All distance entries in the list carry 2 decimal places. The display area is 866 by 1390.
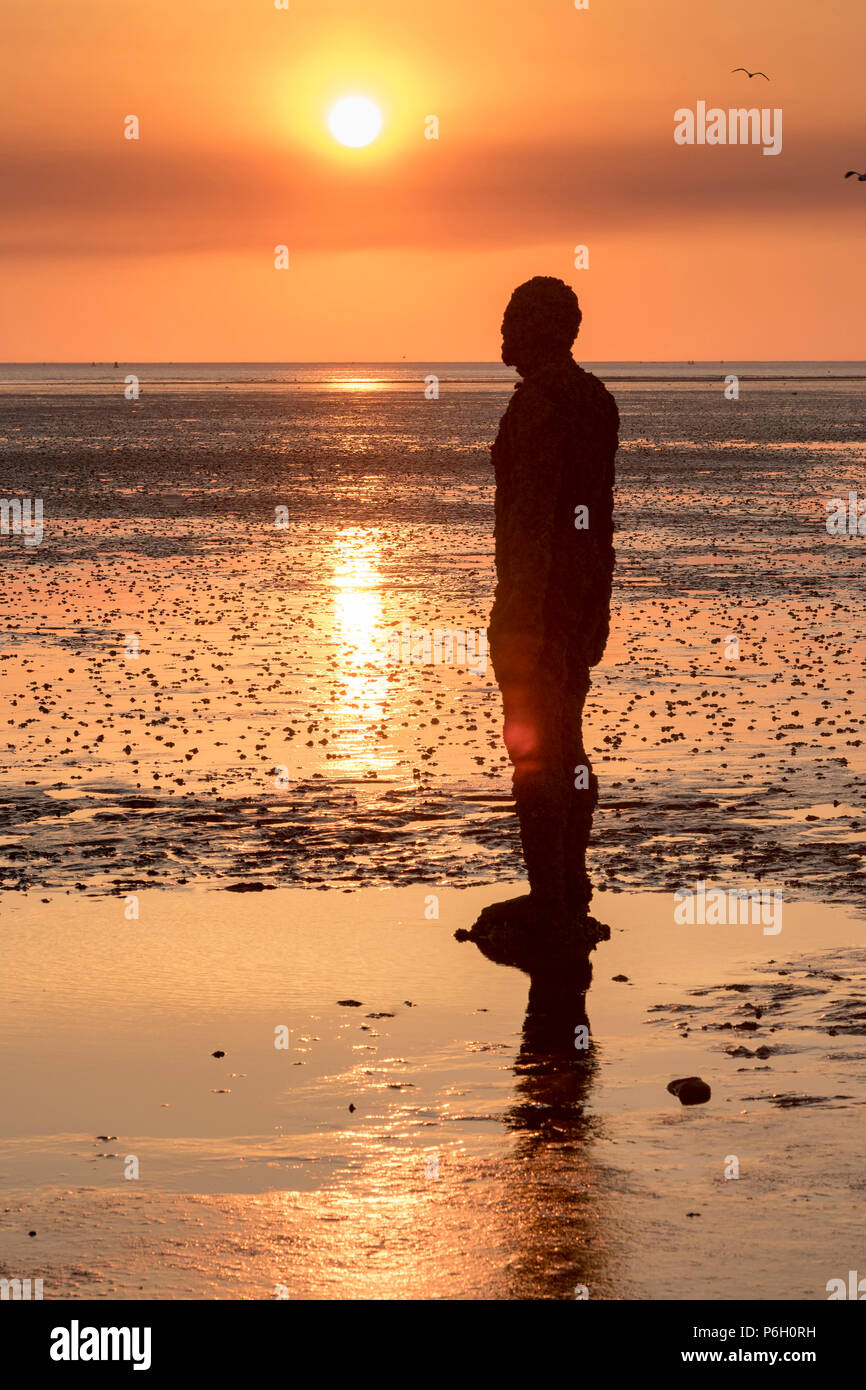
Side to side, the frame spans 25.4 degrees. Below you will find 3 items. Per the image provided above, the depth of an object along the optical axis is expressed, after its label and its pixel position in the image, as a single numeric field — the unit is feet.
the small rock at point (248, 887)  59.16
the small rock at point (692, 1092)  42.78
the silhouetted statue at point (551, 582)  55.16
